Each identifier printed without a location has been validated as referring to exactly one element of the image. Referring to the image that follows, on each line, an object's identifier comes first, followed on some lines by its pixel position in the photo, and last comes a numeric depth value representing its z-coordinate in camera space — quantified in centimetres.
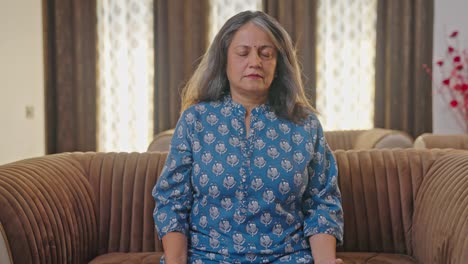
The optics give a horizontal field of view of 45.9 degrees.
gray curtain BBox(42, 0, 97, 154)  507
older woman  165
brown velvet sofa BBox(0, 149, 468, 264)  181
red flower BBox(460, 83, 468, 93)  483
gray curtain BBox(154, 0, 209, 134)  511
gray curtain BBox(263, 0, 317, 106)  505
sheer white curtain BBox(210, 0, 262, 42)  521
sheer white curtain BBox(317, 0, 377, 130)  513
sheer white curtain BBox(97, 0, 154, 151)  520
